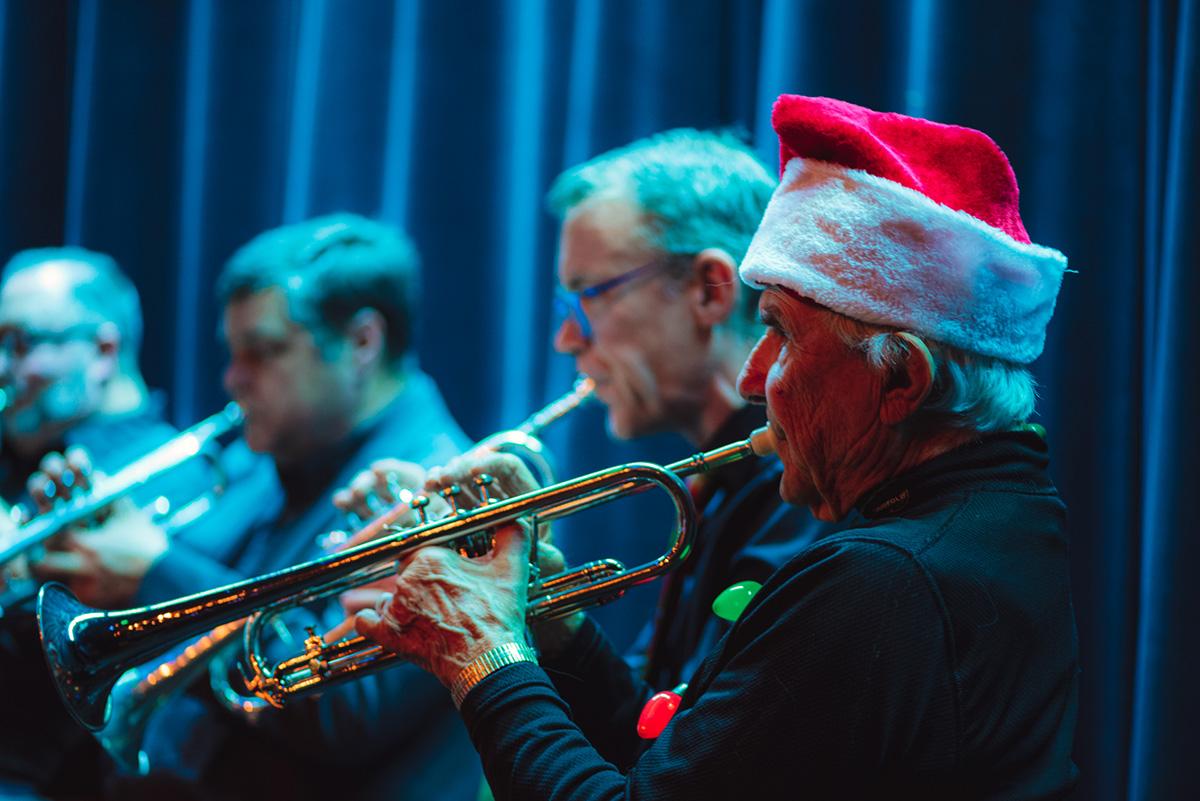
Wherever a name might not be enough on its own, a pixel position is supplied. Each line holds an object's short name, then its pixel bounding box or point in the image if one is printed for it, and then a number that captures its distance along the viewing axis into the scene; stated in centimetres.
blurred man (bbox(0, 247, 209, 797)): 328
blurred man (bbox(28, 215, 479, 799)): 278
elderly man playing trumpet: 214
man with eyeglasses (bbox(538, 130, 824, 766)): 263
